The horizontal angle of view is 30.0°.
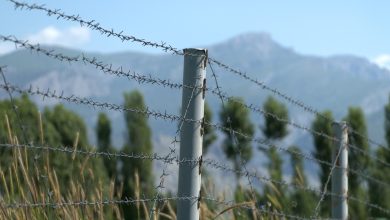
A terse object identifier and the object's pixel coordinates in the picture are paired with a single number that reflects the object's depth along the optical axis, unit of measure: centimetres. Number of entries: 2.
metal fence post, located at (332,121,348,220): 415
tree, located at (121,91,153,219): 3242
